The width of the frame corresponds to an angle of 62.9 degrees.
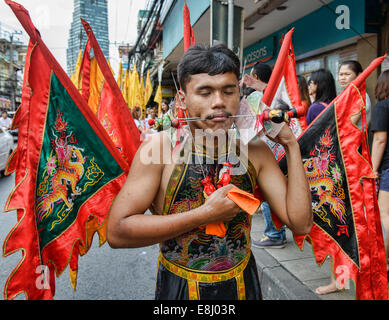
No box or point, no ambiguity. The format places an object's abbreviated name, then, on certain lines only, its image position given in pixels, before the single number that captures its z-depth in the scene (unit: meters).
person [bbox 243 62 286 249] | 3.32
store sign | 7.77
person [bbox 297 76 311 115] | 3.35
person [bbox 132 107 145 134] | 7.76
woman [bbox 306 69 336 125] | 3.05
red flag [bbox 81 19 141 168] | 1.64
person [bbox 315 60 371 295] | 3.12
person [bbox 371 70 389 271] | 2.56
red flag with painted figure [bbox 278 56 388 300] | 1.72
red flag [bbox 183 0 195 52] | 1.75
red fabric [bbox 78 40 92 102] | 1.91
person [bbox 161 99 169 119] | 7.68
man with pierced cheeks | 1.16
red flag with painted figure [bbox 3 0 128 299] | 1.28
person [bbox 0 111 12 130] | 15.44
